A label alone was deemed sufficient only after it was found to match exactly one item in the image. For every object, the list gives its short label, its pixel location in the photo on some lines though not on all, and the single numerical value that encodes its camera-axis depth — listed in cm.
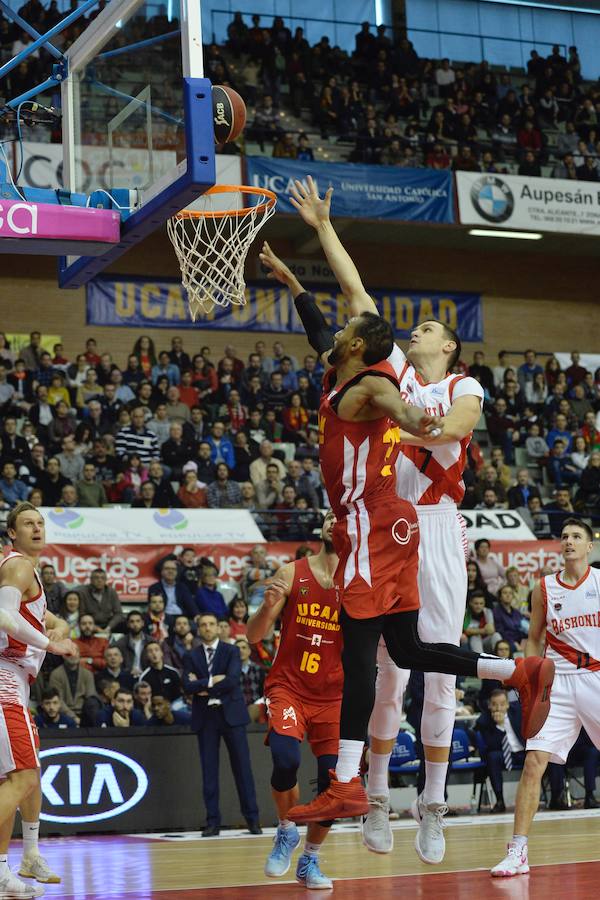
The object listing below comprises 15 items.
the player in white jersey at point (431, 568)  663
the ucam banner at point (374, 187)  2209
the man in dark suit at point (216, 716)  1171
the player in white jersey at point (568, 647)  772
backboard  704
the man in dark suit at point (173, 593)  1523
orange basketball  729
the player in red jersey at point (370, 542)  582
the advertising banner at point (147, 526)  1612
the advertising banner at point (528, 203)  2347
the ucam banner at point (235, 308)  2458
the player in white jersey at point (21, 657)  688
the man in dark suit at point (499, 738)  1384
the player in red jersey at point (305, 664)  747
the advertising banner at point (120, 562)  1593
